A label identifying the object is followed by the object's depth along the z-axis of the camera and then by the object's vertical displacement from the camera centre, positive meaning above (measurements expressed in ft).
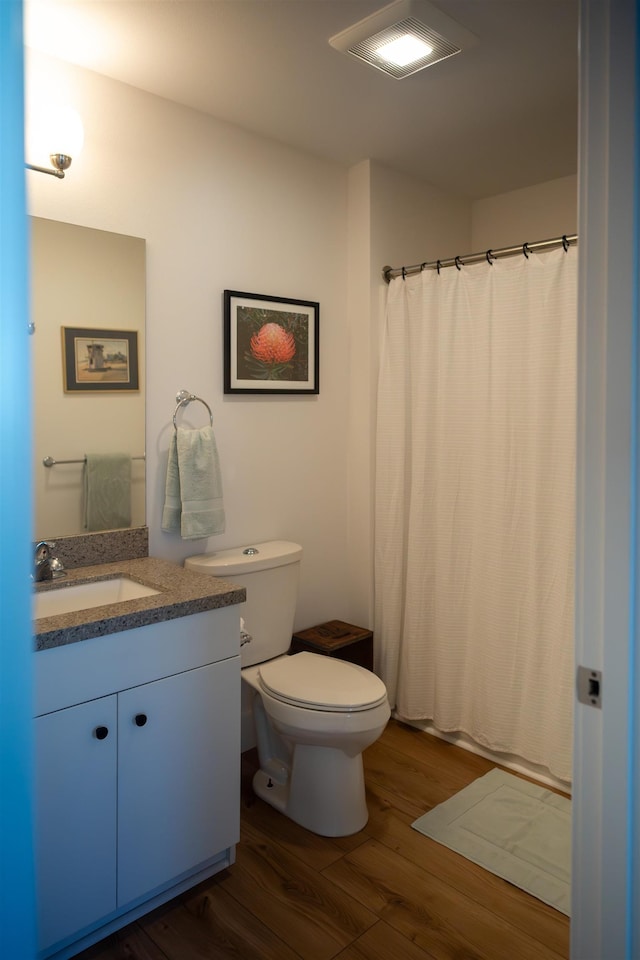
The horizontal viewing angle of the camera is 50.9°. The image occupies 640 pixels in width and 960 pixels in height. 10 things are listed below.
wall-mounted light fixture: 6.30 +3.11
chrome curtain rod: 7.68 +2.60
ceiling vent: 5.99 +4.03
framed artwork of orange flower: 8.42 +1.59
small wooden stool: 8.93 -2.39
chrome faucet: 6.47 -0.98
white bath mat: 6.47 -3.90
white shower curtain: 7.92 -0.49
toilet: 6.87 -2.50
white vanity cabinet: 5.19 -2.59
